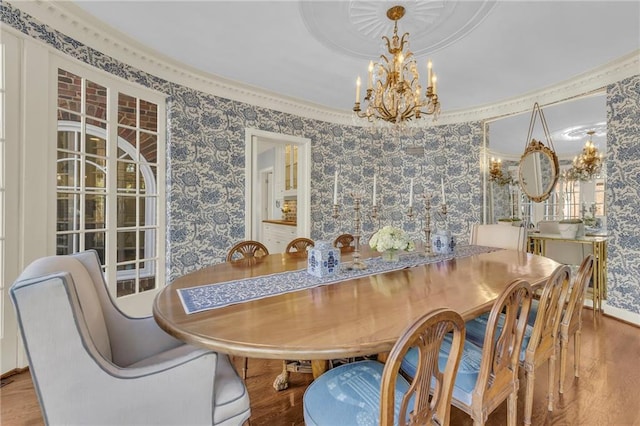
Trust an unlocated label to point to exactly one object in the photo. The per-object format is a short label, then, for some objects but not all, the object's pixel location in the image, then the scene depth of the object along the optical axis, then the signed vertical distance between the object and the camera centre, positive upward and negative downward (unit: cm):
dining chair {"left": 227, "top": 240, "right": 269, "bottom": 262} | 213 -30
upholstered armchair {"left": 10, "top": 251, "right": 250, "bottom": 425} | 83 -52
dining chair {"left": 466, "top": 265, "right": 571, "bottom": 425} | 134 -66
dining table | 88 -39
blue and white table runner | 123 -38
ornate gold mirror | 348 +55
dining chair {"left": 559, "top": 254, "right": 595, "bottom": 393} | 162 -58
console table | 297 -60
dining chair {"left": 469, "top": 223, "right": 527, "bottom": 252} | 279 -25
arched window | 228 +28
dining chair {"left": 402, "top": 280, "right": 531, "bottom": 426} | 108 -67
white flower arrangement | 188 -19
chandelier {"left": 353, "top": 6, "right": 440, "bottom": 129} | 197 +84
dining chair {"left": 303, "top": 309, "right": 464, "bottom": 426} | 76 -64
